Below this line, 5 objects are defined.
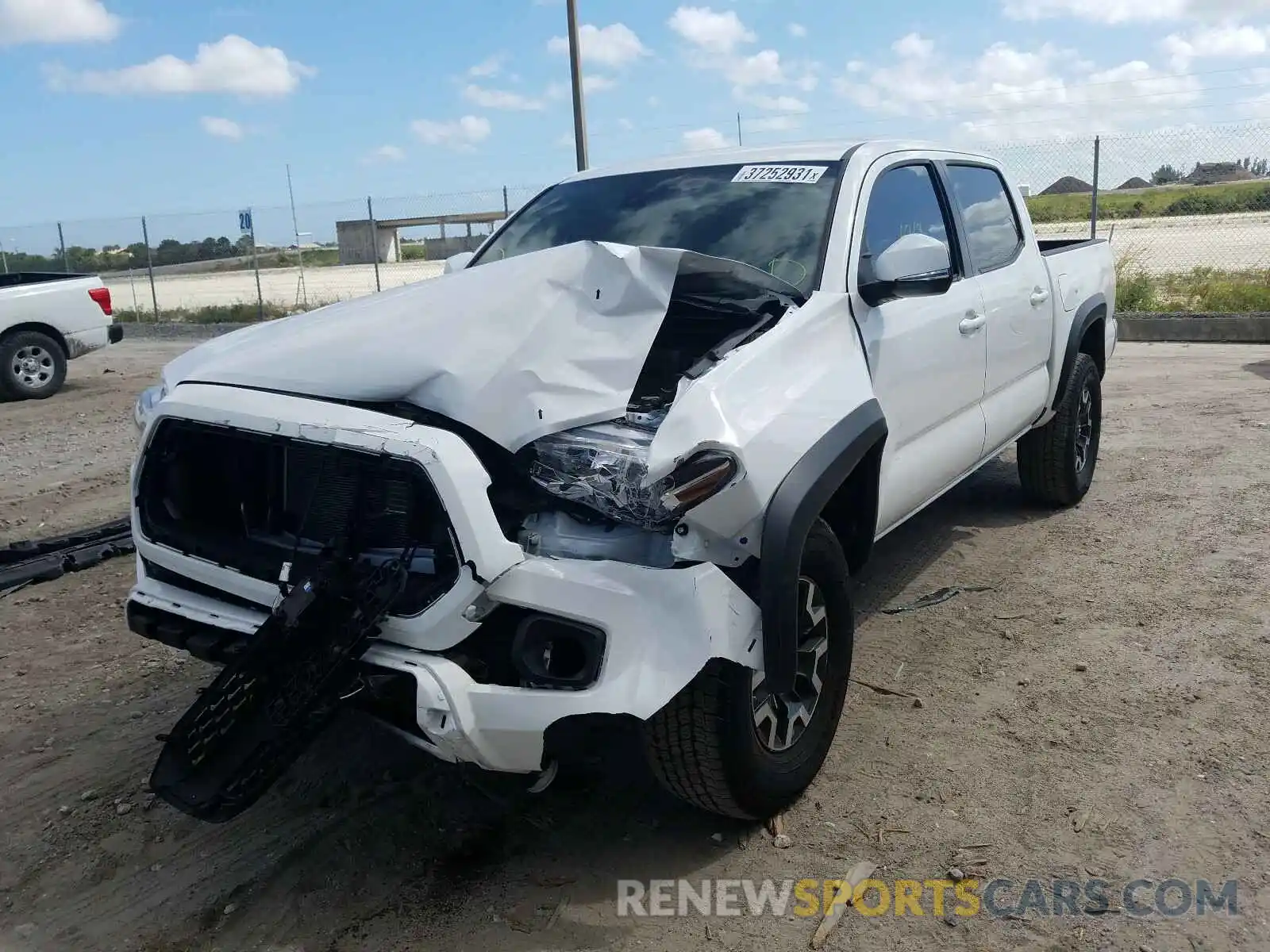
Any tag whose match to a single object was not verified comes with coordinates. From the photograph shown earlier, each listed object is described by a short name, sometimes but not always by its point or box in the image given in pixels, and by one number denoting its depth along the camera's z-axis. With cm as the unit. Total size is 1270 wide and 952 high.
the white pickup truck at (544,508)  257
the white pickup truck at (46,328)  1127
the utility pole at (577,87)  1227
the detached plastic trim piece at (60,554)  548
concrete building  1886
